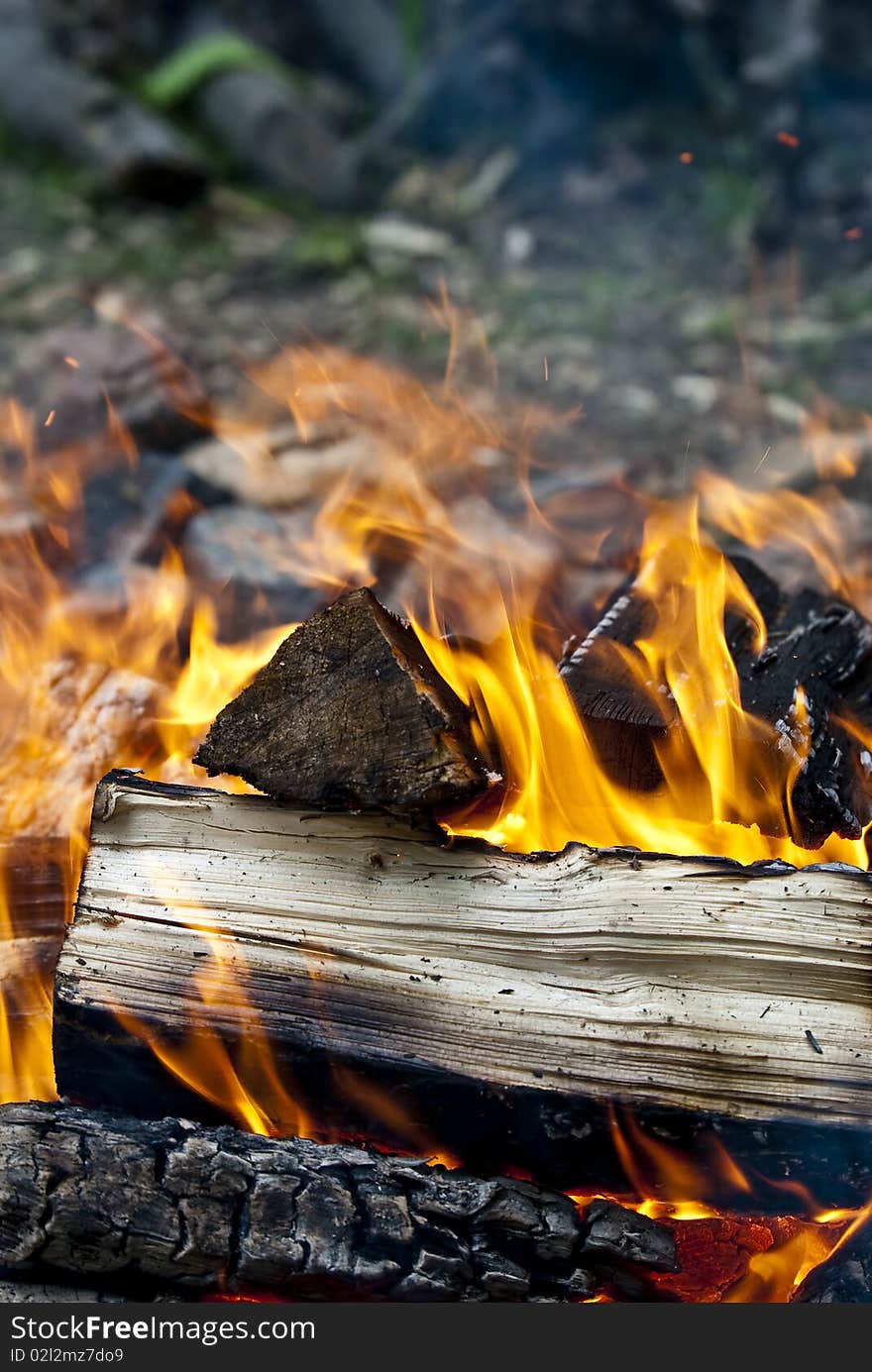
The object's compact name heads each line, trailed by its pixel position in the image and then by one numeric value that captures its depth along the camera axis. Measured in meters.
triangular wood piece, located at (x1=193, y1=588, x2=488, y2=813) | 1.47
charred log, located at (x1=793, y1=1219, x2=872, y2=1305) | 1.44
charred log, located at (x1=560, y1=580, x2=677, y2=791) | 1.52
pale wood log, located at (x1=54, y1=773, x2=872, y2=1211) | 1.45
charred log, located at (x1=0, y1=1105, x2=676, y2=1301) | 1.43
